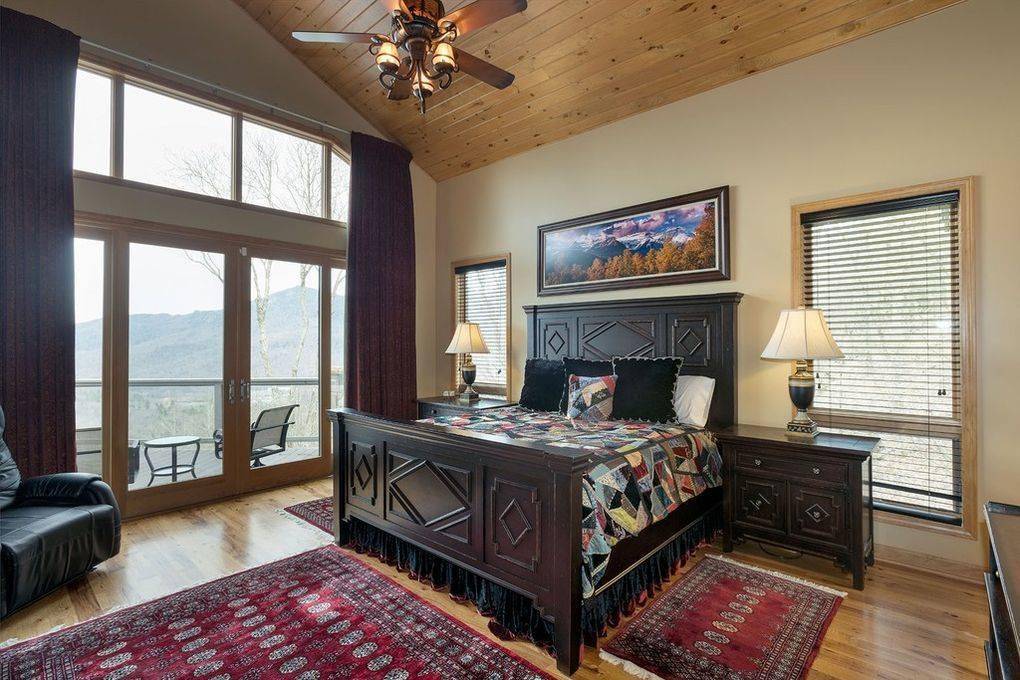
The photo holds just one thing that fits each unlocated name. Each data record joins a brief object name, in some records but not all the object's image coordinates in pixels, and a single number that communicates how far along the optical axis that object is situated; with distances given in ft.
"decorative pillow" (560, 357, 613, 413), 12.69
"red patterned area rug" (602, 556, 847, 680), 6.74
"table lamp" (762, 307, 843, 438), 9.59
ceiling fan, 7.64
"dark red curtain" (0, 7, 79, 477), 10.37
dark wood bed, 6.82
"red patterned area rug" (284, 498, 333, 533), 12.14
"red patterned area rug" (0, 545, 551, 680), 6.72
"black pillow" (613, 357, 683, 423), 11.29
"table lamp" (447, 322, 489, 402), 15.55
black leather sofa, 7.86
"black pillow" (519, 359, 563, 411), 13.44
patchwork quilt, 7.13
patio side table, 12.94
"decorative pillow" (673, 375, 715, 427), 11.35
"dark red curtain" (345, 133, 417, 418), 16.34
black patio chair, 14.76
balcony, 12.05
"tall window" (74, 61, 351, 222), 12.32
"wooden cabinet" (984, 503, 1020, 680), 3.75
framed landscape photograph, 12.44
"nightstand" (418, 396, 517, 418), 14.94
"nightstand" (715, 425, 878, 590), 8.95
